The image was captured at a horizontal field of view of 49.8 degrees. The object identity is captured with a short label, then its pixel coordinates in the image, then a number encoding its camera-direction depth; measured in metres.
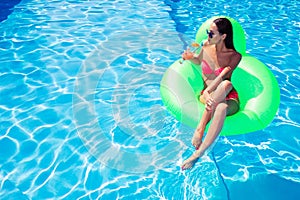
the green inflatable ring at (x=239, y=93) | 2.97
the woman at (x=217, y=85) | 2.90
